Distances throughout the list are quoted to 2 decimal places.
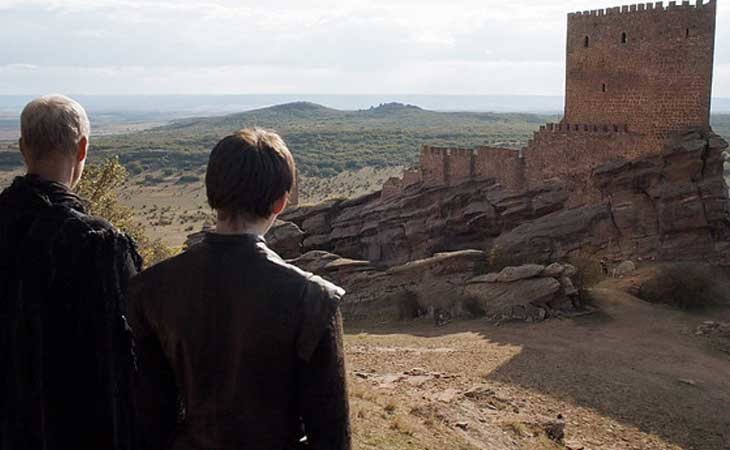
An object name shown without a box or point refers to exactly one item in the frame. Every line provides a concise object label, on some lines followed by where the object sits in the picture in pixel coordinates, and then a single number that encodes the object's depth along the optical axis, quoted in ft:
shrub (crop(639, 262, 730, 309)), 64.23
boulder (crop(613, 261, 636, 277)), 70.74
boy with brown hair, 10.03
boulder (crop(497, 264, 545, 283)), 65.36
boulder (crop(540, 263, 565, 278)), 64.69
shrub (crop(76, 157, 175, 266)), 60.64
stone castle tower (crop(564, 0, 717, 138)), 72.02
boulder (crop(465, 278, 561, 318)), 63.00
